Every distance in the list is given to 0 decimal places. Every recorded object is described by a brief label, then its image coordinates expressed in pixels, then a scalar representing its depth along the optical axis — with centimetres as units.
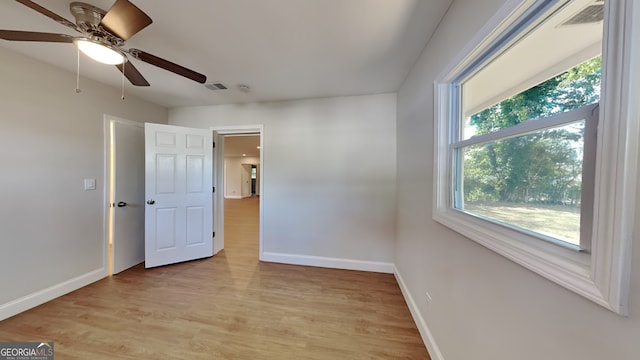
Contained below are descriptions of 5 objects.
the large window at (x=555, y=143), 52
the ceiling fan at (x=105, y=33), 120
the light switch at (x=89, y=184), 259
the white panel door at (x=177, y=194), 306
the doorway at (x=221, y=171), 335
